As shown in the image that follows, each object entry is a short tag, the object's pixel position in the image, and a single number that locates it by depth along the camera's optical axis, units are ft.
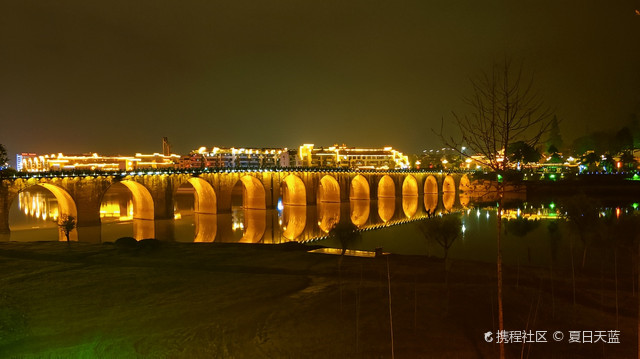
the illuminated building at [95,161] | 442.09
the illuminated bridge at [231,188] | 139.33
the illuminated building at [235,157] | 499.10
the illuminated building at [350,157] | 493.77
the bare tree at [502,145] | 26.91
